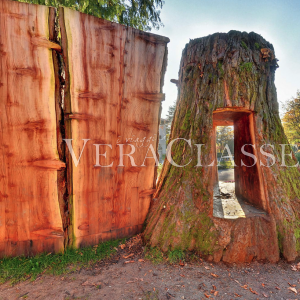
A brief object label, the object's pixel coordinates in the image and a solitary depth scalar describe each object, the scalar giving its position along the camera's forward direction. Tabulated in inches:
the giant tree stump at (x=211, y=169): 89.7
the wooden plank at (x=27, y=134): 80.4
